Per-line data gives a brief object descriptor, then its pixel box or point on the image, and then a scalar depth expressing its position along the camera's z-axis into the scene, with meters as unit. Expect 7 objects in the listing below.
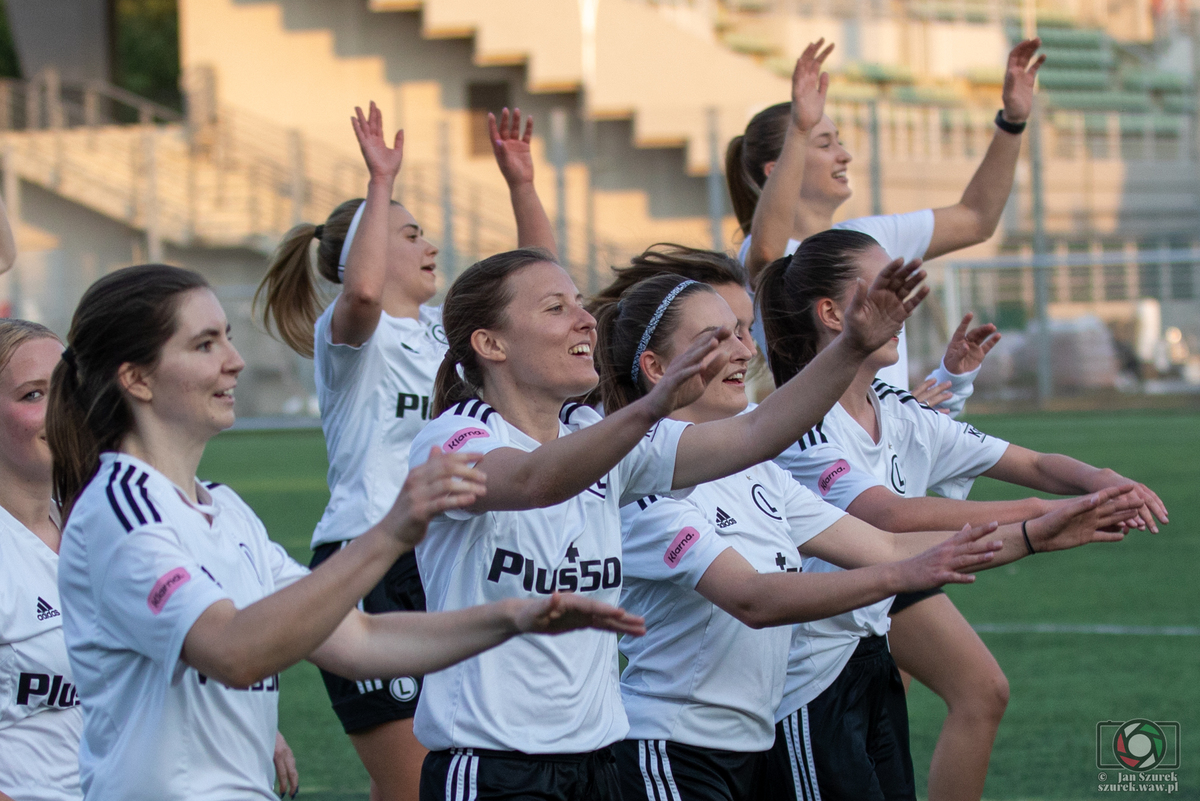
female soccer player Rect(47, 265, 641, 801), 4.36
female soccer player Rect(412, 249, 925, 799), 5.27
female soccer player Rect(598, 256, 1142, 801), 6.03
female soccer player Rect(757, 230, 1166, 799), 6.98
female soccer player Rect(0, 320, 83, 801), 6.06
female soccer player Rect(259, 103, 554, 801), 8.26
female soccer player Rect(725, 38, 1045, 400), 8.86
